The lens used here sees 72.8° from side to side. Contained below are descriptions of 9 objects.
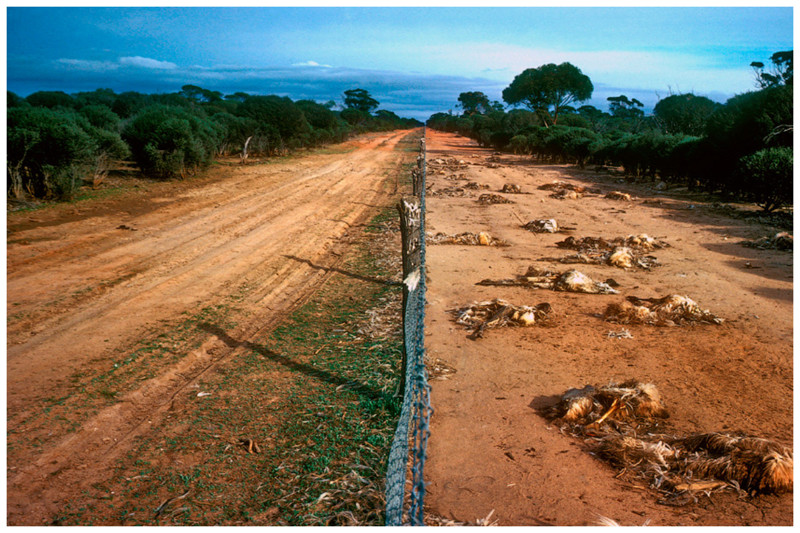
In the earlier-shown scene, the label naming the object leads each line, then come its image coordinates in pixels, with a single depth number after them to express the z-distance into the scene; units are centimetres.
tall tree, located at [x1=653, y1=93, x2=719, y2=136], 3881
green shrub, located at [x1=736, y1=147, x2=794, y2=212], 1506
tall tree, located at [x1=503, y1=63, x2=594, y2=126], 6550
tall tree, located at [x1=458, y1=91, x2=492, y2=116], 12475
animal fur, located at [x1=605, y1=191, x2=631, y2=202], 1918
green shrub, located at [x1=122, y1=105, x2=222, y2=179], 1948
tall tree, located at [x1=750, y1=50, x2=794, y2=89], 2175
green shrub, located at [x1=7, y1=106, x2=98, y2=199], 1403
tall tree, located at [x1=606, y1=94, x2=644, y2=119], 9244
